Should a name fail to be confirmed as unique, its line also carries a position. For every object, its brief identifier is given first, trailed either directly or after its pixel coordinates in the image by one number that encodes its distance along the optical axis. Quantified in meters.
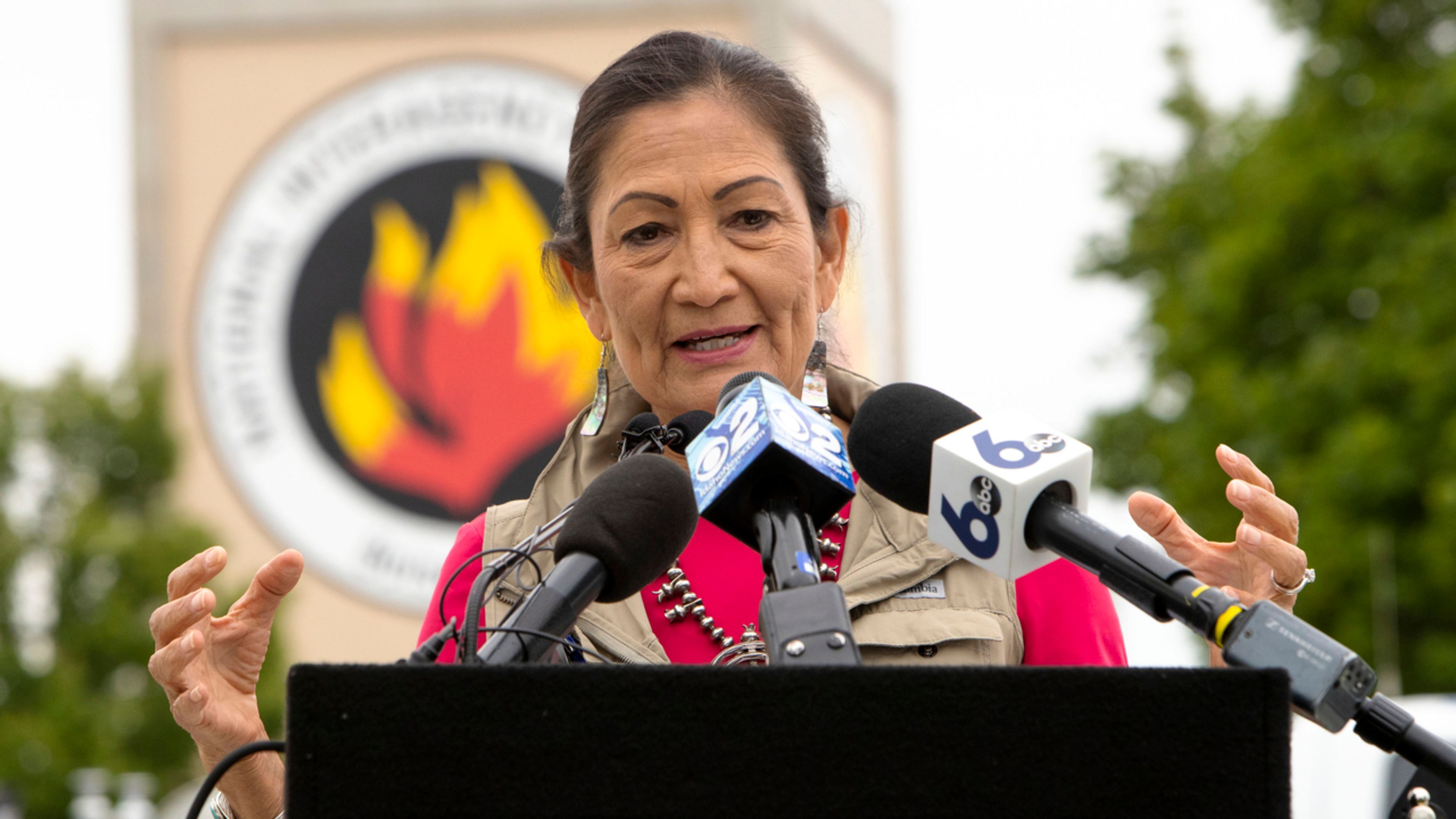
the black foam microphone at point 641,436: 3.10
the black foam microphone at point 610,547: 2.85
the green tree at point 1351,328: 12.59
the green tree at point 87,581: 15.81
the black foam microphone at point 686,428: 3.05
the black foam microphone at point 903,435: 2.93
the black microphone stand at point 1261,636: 2.80
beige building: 13.38
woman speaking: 3.05
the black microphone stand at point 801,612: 2.82
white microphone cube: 2.86
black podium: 2.78
